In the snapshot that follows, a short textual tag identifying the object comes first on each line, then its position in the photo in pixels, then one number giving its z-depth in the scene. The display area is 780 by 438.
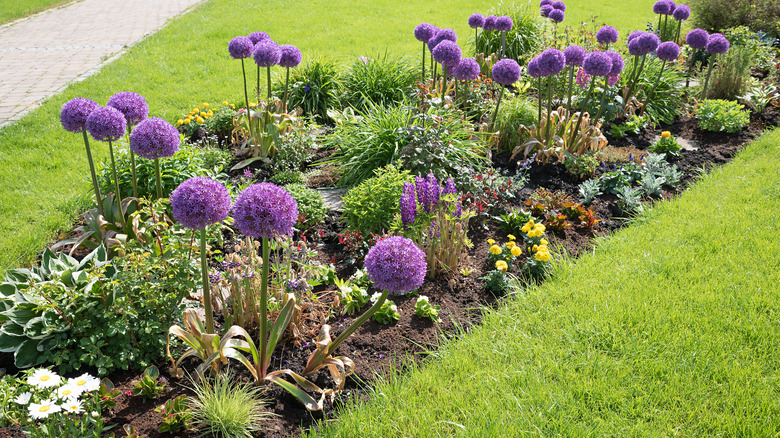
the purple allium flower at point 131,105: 3.42
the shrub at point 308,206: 4.33
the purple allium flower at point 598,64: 5.04
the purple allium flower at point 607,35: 6.00
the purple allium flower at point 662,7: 7.56
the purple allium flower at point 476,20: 6.30
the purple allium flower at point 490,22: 6.39
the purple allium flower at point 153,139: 3.03
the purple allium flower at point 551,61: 4.82
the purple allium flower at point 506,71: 4.97
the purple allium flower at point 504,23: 6.28
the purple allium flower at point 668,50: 6.07
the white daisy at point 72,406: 2.24
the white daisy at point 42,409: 2.14
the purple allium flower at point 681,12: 7.81
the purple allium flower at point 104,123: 3.15
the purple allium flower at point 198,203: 2.28
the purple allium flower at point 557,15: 7.28
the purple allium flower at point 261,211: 2.22
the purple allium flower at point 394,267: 2.40
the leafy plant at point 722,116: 6.43
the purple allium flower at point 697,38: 6.84
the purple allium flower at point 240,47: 4.95
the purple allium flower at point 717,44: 6.76
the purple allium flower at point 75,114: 3.28
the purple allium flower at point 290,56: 5.11
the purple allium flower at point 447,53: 5.04
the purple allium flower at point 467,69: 5.17
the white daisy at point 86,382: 2.31
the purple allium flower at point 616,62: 5.35
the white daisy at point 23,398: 2.30
